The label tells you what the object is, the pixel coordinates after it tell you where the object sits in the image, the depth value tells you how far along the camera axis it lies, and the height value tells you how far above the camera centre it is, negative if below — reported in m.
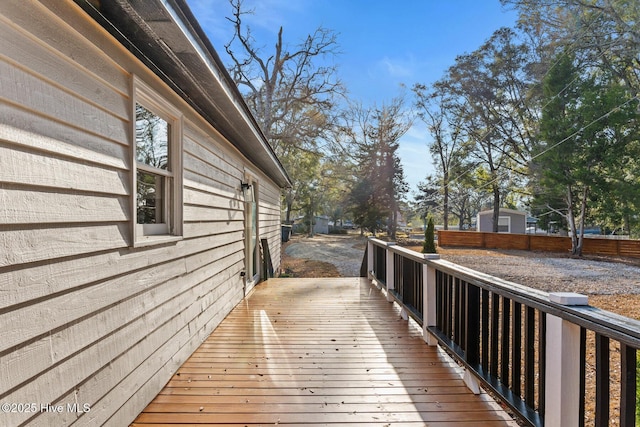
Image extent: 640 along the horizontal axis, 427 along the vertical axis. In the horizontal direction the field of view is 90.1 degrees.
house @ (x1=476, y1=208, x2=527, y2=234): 22.09 -0.37
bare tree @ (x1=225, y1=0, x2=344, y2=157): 15.48 +6.85
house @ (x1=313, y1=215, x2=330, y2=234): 33.81 -1.07
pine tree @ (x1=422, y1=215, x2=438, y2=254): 12.35 -0.97
